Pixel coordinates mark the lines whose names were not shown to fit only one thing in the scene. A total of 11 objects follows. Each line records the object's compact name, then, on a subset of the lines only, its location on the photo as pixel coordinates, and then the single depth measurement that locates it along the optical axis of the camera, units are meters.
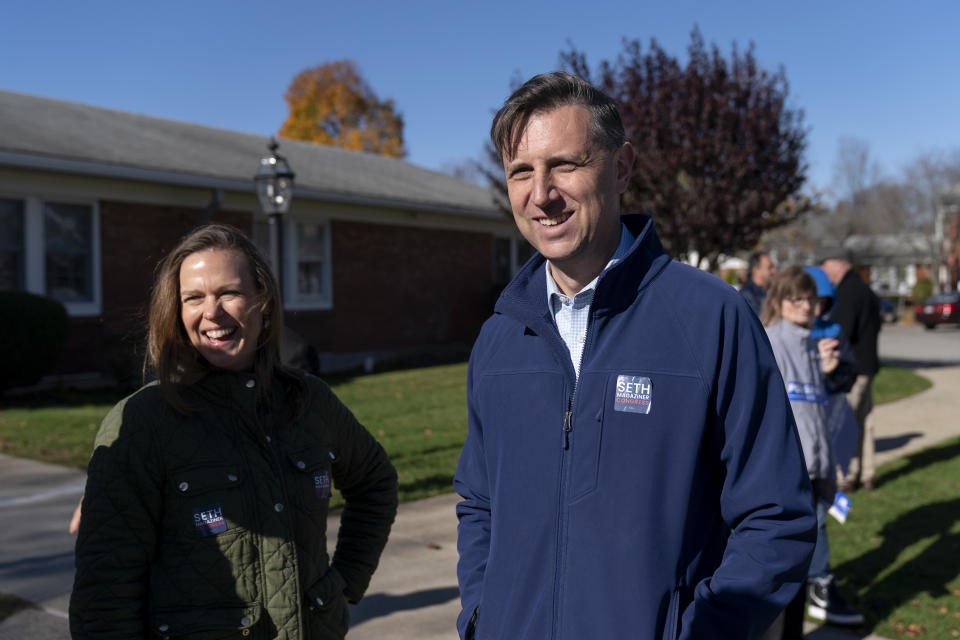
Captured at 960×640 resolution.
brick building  13.39
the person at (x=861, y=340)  7.96
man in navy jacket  1.75
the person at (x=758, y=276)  8.26
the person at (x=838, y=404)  5.29
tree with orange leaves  47.06
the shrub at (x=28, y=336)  11.89
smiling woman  2.11
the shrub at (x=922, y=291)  48.34
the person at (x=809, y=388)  4.70
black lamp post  10.95
